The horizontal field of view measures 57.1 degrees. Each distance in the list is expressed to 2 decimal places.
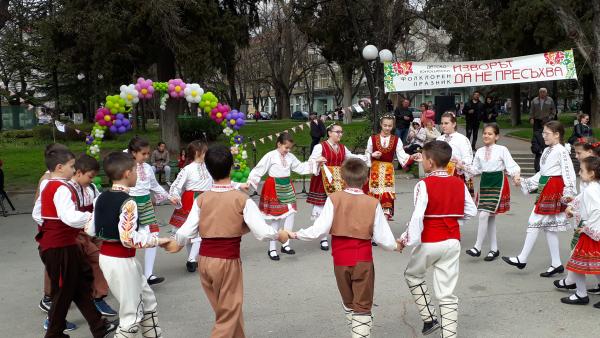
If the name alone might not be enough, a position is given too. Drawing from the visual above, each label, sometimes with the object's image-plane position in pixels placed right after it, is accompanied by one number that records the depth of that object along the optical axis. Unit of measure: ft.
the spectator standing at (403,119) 52.70
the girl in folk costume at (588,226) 16.48
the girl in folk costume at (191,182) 21.27
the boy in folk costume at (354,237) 13.07
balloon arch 31.55
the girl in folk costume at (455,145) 23.55
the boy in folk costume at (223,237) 12.66
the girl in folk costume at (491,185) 22.45
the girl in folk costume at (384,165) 24.80
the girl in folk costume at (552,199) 19.93
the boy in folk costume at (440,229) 13.80
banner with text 45.96
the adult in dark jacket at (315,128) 52.80
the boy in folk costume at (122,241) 12.76
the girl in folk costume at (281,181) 24.29
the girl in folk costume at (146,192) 19.76
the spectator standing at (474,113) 54.24
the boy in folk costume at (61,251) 14.57
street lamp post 46.80
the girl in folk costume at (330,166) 24.63
